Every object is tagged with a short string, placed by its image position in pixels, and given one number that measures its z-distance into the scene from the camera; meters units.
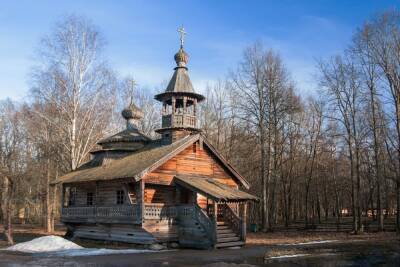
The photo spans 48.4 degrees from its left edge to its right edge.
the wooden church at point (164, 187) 23.69
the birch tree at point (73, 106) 31.86
